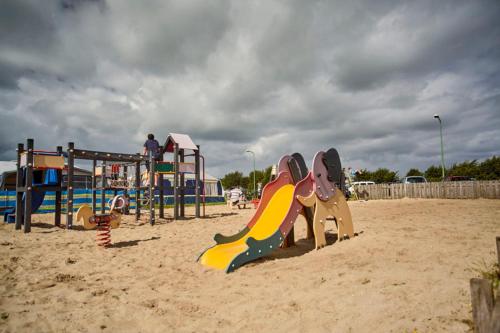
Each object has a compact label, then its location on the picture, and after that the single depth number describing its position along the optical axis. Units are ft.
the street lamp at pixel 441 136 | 76.13
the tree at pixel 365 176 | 192.79
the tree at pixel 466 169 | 151.74
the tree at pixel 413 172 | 194.95
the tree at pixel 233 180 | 279.08
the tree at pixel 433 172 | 176.51
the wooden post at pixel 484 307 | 6.07
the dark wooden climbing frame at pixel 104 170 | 34.65
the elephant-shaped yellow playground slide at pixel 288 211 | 19.29
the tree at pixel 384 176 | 187.49
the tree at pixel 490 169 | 141.81
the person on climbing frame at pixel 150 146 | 44.79
